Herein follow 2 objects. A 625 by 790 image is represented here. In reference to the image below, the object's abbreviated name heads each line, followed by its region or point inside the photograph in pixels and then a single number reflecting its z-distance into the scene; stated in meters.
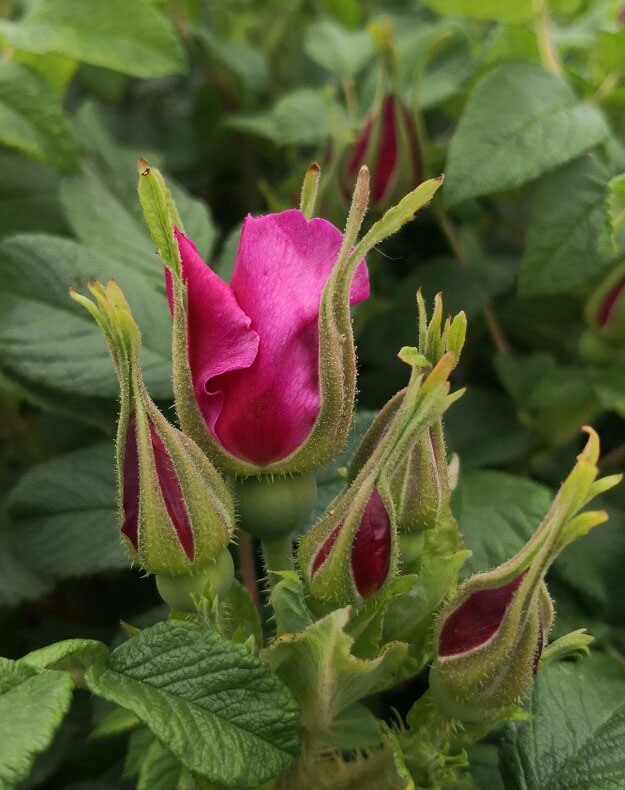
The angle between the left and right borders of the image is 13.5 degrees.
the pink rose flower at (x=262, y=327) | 0.28
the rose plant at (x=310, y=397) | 0.28
